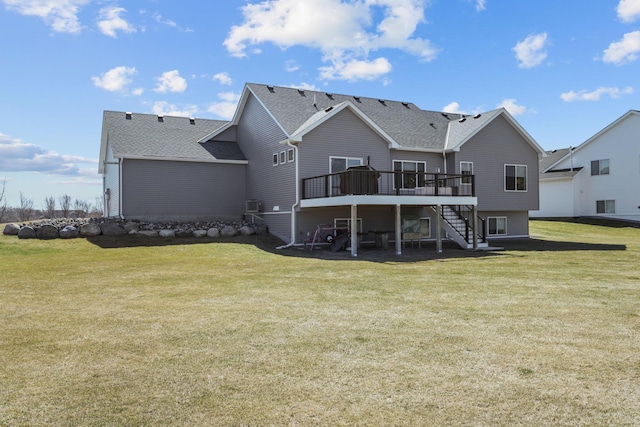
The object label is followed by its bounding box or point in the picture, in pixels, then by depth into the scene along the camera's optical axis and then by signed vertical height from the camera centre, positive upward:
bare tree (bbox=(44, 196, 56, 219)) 48.28 +0.70
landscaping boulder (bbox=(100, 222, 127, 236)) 21.74 -0.63
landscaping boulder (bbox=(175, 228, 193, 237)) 22.36 -0.85
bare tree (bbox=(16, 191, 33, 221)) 47.34 +0.35
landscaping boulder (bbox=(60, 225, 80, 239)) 21.20 -0.73
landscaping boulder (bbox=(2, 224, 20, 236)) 21.22 -0.59
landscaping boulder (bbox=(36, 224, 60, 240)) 21.00 -0.68
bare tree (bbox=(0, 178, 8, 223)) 44.29 +0.44
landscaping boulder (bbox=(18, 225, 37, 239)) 20.75 -0.70
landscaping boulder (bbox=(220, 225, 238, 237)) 22.94 -0.83
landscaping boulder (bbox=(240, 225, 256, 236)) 23.37 -0.84
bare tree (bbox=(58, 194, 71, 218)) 49.13 +1.06
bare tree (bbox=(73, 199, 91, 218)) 48.20 +0.79
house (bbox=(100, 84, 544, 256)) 22.02 +2.18
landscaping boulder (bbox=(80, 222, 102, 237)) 21.53 -0.64
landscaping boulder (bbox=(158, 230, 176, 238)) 22.03 -0.84
